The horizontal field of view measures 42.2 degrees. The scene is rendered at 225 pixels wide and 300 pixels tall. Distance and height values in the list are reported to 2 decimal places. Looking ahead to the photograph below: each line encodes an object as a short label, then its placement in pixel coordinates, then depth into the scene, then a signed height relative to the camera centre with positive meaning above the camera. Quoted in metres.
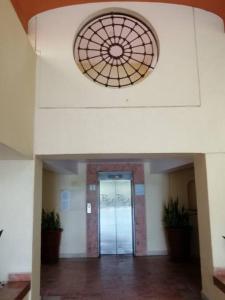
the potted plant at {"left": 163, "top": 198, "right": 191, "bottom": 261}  7.29 -0.86
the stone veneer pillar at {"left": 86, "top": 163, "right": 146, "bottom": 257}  7.90 -0.21
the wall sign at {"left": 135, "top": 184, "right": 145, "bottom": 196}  8.18 +0.30
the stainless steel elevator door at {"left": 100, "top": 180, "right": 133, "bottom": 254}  8.05 -0.47
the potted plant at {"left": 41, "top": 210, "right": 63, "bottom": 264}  7.28 -0.93
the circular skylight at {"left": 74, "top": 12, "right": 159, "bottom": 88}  4.27 +2.49
